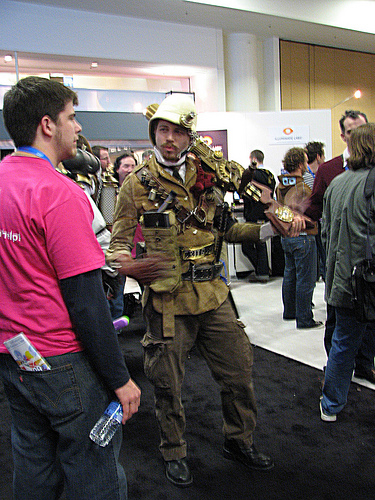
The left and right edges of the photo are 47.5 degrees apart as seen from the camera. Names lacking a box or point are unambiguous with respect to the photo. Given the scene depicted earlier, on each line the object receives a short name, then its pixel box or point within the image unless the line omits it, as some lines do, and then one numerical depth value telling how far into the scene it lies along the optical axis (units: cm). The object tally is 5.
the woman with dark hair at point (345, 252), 245
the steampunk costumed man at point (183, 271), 208
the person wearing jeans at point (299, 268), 388
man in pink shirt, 116
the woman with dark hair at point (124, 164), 485
